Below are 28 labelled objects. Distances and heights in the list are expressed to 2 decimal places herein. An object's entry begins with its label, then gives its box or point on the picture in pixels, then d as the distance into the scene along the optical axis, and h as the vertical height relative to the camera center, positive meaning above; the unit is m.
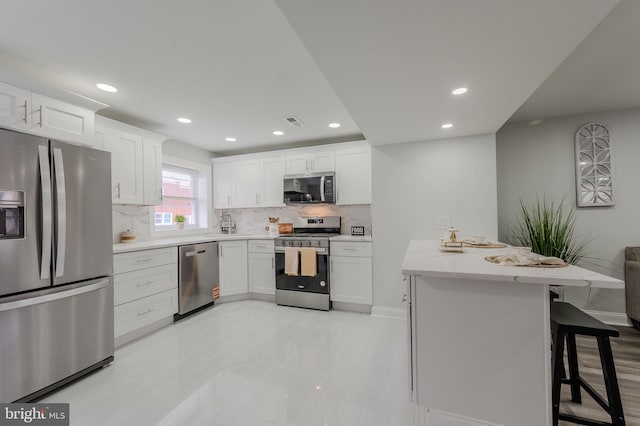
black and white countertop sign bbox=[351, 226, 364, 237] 3.79 -0.23
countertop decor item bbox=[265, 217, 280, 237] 4.12 -0.17
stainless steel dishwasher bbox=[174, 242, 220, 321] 3.18 -0.77
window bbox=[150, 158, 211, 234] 3.85 +0.34
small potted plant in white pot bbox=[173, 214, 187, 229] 3.96 -0.04
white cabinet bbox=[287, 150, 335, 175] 3.84 +0.79
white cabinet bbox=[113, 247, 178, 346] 2.48 -0.74
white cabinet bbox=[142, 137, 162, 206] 3.18 +0.58
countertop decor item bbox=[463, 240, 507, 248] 2.17 -0.26
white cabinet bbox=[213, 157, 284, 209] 4.18 +0.55
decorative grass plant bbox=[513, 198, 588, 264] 2.83 -0.21
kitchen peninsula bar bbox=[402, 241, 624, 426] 1.23 -0.64
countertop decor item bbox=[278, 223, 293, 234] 4.14 -0.19
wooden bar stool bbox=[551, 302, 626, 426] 1.28 -0.70
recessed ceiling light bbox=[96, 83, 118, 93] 2.31 +1.16
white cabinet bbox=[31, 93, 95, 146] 1.92 +0.76
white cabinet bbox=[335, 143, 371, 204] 3.65 +0.56
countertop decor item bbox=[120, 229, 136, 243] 3.14 -0.22
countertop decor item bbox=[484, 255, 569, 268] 1.34 -0.26
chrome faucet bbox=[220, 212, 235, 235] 4.67 -0.09
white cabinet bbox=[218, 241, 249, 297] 3.77 -0.74
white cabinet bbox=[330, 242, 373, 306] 3.29 -0.73
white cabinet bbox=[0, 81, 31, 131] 1.75 +0.76
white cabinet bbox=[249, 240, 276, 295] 3.82 -0.74
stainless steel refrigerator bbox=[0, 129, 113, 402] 1.66 -0.32
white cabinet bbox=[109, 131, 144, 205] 2.86 +0.56
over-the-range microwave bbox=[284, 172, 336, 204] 3.72 +0.40
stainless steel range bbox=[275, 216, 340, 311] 3.44 -0.73
